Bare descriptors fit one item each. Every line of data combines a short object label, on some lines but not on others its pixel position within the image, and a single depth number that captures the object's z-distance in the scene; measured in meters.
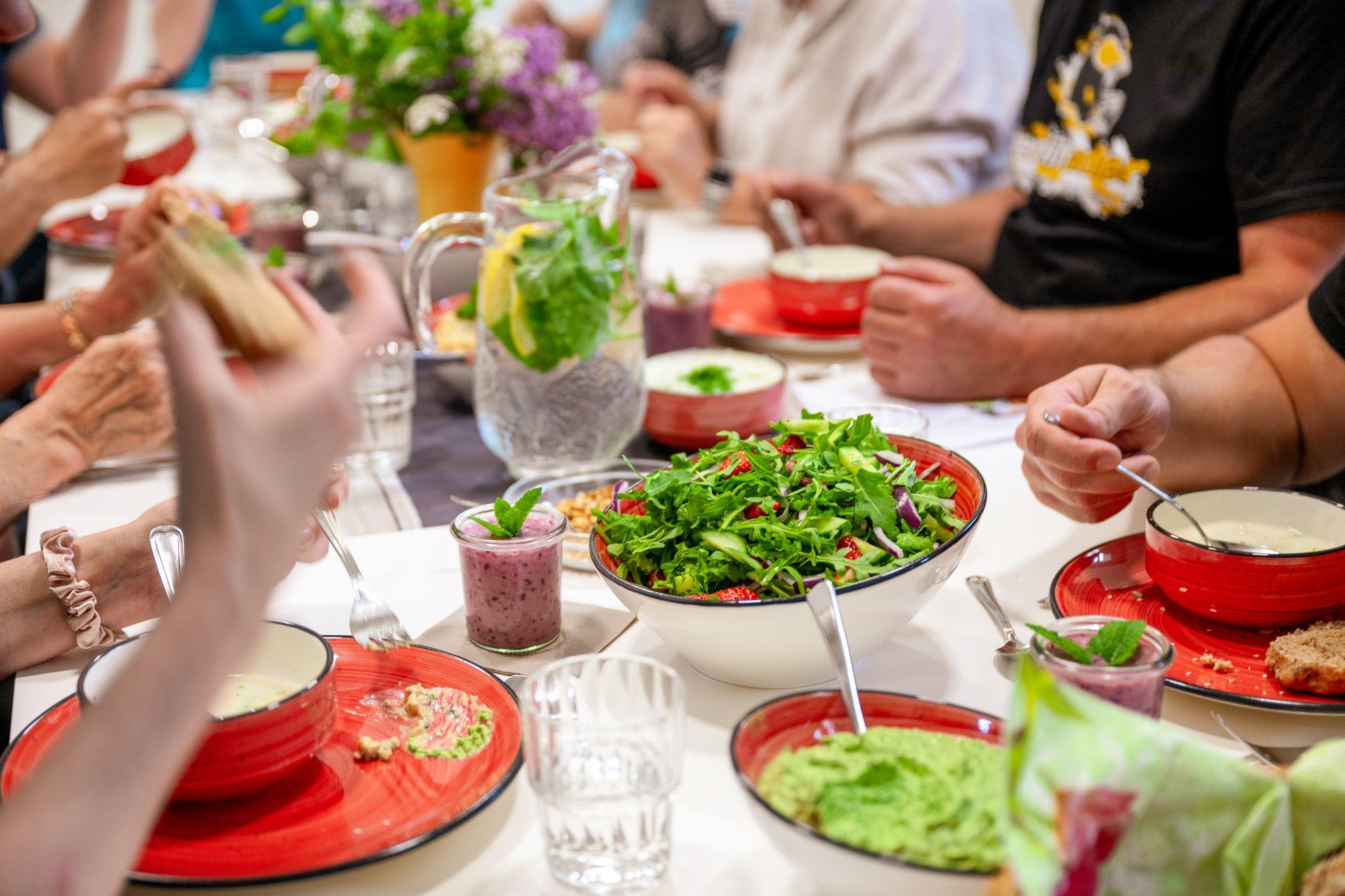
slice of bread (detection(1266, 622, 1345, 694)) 0.84
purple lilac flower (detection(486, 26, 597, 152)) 2.13
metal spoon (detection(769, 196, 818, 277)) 2.03
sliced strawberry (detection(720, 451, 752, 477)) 0.99
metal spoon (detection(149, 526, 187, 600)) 0.95
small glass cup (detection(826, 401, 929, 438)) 1.32
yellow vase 2.14
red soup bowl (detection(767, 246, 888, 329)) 1.81
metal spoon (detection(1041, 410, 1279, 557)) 0.99
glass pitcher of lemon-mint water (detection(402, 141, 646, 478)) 1.24
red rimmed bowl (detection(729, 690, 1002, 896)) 0.60
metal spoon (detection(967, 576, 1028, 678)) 0.93
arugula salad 0.88
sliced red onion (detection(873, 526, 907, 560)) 0.90
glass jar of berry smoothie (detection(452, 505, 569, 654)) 0.97
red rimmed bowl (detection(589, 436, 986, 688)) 0.83
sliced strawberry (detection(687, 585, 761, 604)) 0.85
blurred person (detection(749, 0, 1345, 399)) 1.50
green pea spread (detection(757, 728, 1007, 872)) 0.62
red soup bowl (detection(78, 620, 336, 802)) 0.72
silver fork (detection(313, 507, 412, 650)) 0.94
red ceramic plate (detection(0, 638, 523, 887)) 0.70
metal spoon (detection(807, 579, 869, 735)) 0.76
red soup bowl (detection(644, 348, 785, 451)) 1.39
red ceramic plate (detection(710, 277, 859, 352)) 1.80
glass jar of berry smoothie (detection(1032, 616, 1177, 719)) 0.72
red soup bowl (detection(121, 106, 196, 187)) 2.28
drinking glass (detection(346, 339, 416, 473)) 1.37
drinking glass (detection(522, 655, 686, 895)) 0.69
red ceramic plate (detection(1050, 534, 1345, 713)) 0.84
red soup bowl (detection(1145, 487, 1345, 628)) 0.91
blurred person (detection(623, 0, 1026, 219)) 2.53
